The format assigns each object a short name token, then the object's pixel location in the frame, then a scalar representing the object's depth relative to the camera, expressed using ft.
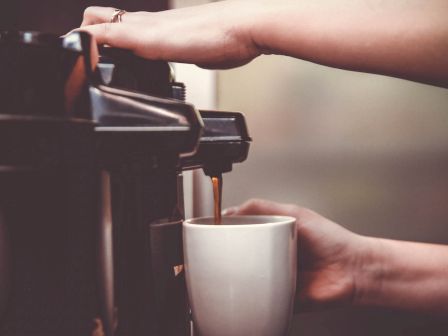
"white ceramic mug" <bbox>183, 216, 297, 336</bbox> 1.40
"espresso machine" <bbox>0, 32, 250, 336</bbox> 1.00
